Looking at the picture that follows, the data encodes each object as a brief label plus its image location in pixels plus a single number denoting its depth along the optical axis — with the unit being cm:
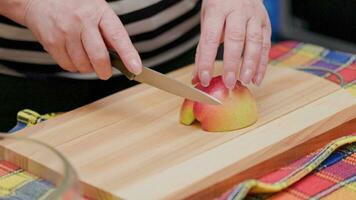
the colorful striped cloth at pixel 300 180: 87
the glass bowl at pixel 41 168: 74
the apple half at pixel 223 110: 97
